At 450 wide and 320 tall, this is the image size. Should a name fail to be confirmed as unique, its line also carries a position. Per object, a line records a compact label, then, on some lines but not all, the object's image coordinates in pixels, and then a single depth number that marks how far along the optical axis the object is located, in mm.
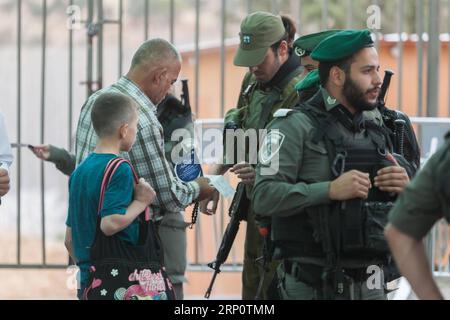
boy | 9937
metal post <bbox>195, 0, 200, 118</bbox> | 17480
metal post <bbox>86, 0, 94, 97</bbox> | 17594
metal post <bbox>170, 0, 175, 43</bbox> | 17391
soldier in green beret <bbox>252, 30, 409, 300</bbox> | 9359
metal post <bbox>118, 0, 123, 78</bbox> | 17453
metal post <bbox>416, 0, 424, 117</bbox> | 17312
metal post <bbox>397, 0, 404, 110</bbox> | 17328
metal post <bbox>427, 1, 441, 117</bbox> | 17297
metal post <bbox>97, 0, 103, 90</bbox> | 17594
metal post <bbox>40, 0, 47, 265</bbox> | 17625
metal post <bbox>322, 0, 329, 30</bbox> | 17250
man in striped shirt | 11117
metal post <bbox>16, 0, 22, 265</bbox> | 17594
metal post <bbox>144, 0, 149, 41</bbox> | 17531
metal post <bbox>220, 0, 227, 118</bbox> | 17484
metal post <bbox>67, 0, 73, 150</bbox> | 17703
